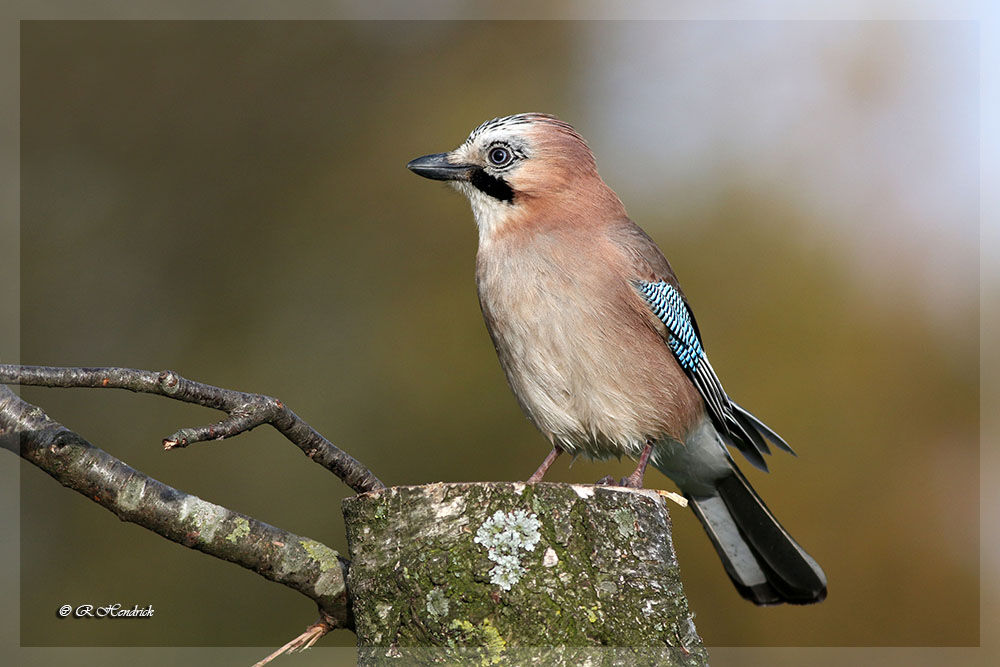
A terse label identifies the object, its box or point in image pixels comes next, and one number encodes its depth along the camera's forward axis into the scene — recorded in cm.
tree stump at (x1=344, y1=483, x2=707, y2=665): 452
